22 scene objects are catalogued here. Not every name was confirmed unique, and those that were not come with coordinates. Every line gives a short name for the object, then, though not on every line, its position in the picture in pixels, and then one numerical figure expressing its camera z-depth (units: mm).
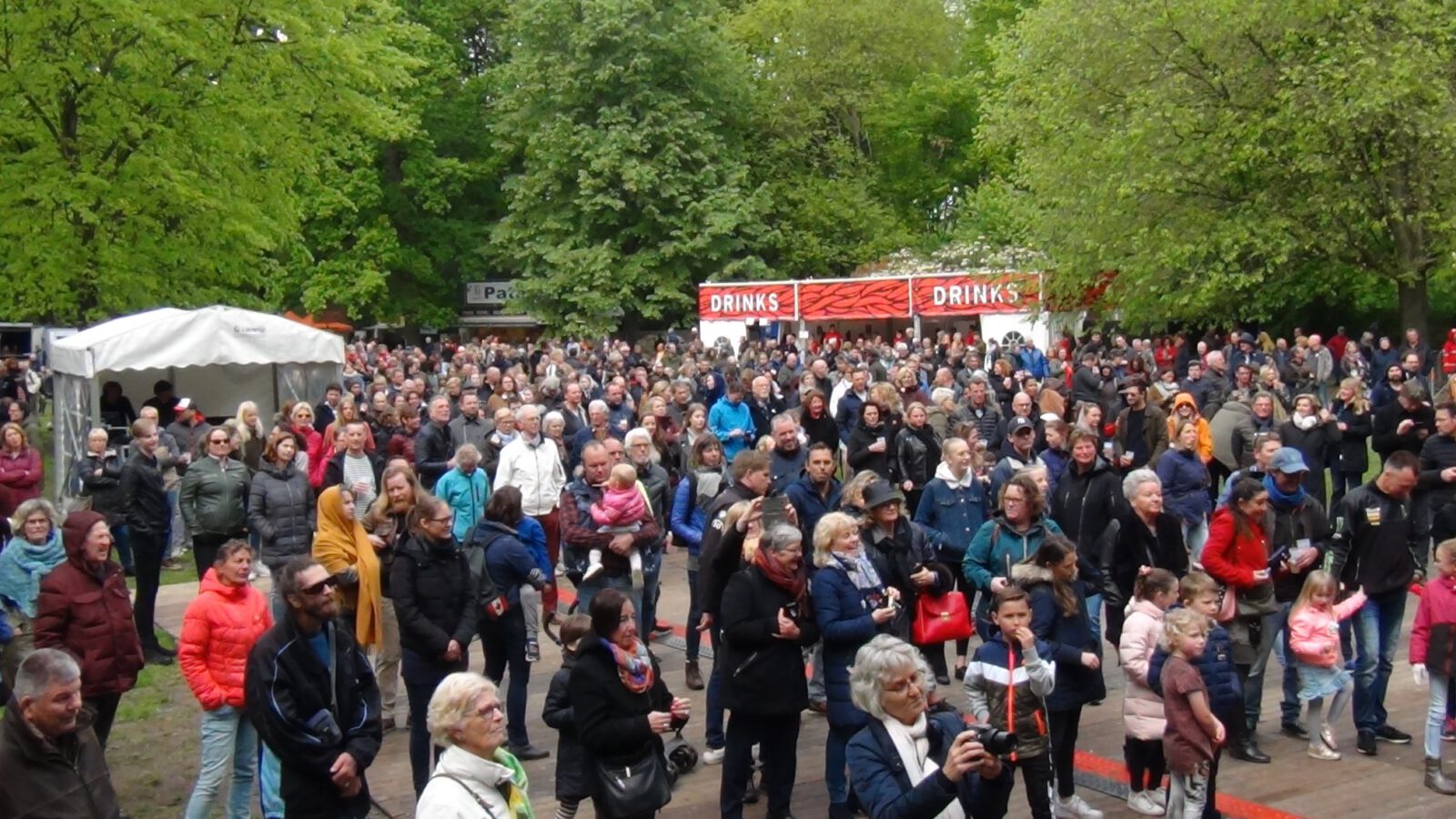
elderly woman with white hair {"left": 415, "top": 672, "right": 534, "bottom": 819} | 4547
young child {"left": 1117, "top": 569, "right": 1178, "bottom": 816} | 6965
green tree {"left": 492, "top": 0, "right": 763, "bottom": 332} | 40688
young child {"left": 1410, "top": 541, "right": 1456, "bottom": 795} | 7656
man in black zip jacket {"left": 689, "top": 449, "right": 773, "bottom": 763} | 7641
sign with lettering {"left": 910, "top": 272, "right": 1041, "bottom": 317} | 32344
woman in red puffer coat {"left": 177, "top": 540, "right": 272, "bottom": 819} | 6652
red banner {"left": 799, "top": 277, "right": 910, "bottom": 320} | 34969
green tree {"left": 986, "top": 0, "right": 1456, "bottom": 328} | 25703
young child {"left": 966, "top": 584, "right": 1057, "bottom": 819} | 6203
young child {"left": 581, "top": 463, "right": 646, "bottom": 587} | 8836
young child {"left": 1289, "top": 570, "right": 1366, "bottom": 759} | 8094
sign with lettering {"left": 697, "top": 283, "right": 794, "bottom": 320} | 37344
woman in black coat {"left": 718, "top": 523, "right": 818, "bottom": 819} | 6582
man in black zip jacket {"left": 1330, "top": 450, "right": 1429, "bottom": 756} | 8312
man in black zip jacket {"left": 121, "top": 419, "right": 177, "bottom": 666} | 10406
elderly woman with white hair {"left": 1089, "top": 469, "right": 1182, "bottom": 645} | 8469
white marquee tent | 16609
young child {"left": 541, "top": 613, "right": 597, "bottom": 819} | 6117
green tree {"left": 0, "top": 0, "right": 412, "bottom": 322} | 19328
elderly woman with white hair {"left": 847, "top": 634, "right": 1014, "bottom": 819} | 4738
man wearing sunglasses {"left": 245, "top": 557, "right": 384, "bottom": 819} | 5598
